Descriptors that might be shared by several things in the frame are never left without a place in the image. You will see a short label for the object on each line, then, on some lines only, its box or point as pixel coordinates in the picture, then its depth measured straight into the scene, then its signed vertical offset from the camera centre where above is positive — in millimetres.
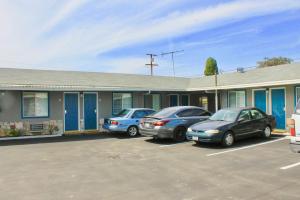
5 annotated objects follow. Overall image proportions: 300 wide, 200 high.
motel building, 11688 +477
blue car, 11399 -845
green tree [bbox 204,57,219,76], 32904 +5228
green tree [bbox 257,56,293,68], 33848 +6065
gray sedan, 9570 -768
